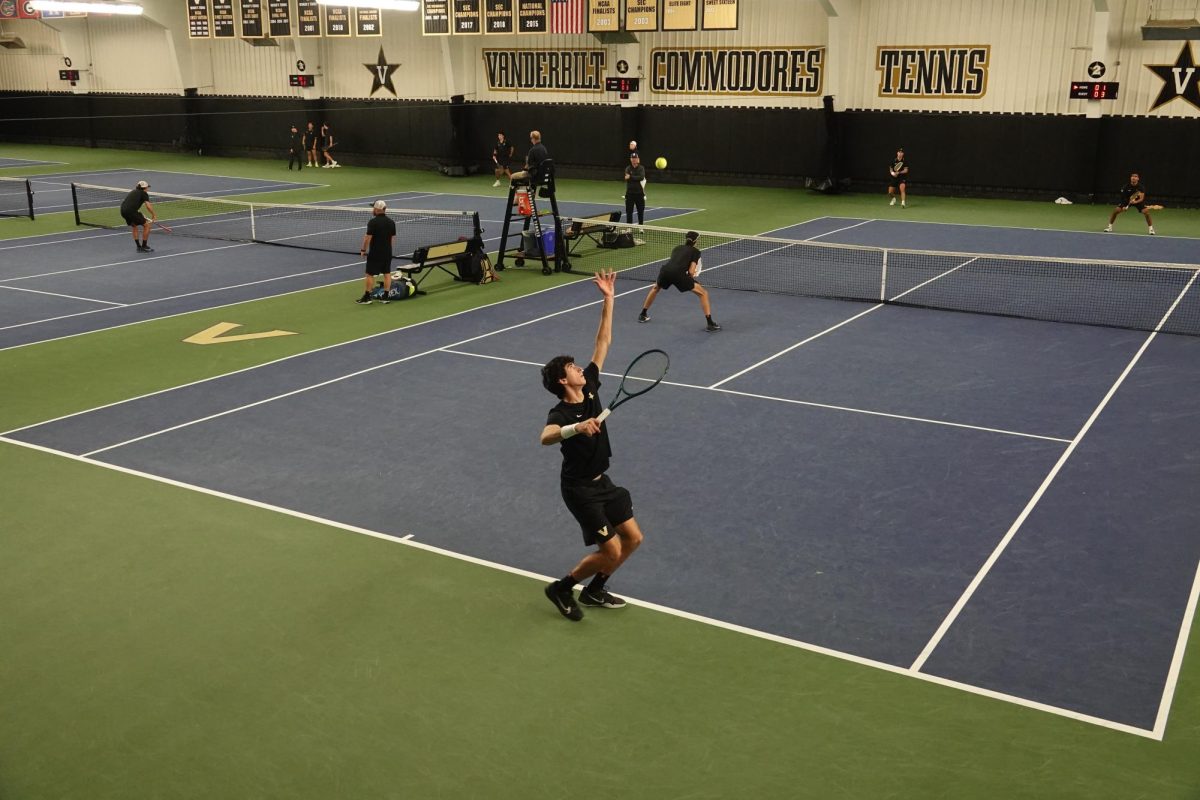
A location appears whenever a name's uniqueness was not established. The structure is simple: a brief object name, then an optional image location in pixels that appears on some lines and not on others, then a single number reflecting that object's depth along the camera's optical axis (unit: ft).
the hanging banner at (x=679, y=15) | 108.06
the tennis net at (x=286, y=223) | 83.71
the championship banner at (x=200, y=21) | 137.28
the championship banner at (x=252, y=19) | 132.98
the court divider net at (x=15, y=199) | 97.66
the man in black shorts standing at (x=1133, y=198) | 80.43
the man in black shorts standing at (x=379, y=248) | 60.90
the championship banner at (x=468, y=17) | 114.91
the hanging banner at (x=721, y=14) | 104.47
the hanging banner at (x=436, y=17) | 116.39
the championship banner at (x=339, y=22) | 125.39
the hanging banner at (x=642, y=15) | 109.70
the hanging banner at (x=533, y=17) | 111.24
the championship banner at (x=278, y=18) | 132.57
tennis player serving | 24.44
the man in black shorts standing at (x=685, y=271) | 53.98
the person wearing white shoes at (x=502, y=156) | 123.95
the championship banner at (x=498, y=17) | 113.39
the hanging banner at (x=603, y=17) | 113.19
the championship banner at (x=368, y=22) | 122.52
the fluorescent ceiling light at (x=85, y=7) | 123.85
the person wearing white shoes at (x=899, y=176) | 102.92
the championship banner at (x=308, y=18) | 128.98
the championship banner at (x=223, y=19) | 135.44
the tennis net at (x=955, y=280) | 59.31
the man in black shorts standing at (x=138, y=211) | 79.10
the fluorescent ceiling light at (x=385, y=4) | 109.77
